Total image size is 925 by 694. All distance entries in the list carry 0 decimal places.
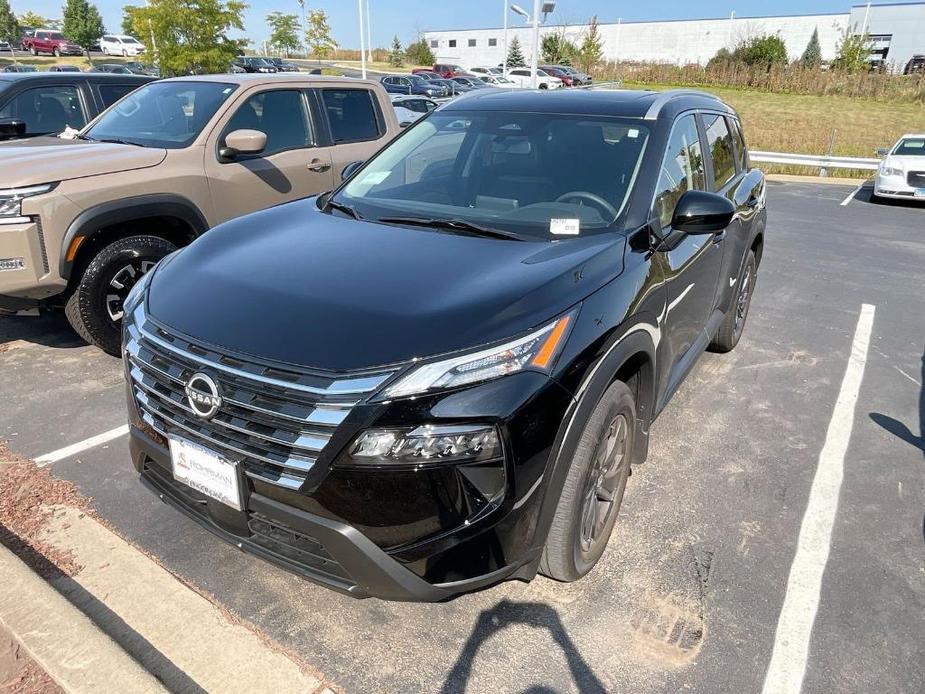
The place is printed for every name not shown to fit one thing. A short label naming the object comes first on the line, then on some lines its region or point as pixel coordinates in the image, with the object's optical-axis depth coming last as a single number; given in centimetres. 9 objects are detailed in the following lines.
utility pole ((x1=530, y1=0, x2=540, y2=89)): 2193
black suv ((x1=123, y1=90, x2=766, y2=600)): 191
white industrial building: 6412
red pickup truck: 4812
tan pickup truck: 406
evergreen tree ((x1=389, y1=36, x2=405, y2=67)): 6712
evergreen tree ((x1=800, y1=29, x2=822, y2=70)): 4704
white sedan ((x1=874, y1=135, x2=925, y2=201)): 1172
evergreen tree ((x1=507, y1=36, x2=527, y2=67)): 5744
